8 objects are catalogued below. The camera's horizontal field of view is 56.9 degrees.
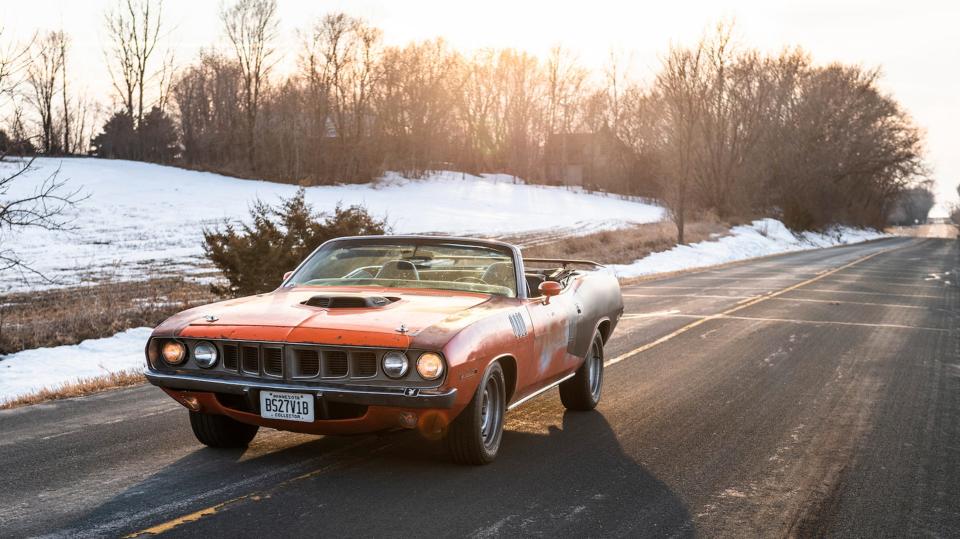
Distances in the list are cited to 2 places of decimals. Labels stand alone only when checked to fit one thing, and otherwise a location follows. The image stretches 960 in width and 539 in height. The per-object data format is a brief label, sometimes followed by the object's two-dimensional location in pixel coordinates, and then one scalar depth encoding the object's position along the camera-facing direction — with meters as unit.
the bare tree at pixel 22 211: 10.44
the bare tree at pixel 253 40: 63.97
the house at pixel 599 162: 89.81
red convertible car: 4.89
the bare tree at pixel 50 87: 65.06
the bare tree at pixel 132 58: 64.31
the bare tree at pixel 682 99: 36.97
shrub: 14.42
